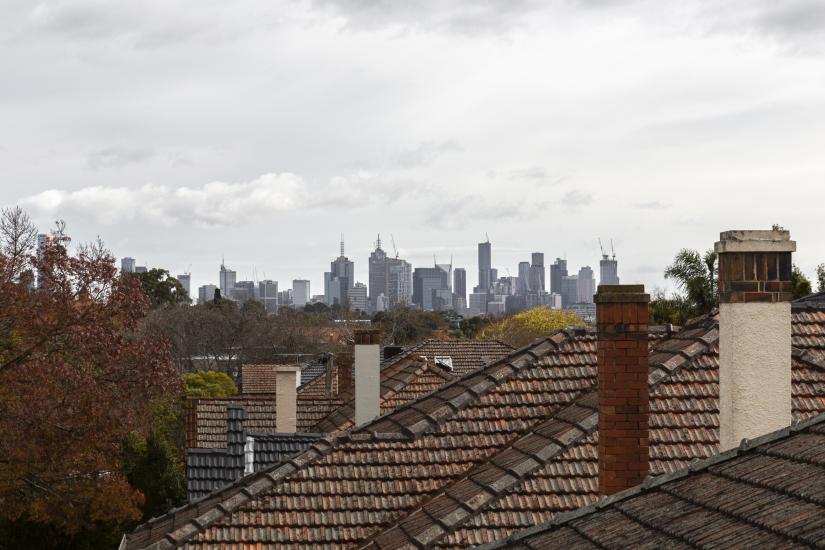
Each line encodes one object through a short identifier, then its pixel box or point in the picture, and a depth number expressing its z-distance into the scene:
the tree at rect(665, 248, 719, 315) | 42.56
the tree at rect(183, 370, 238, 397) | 50.90
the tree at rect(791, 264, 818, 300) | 36.69
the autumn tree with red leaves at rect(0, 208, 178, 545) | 22.14
